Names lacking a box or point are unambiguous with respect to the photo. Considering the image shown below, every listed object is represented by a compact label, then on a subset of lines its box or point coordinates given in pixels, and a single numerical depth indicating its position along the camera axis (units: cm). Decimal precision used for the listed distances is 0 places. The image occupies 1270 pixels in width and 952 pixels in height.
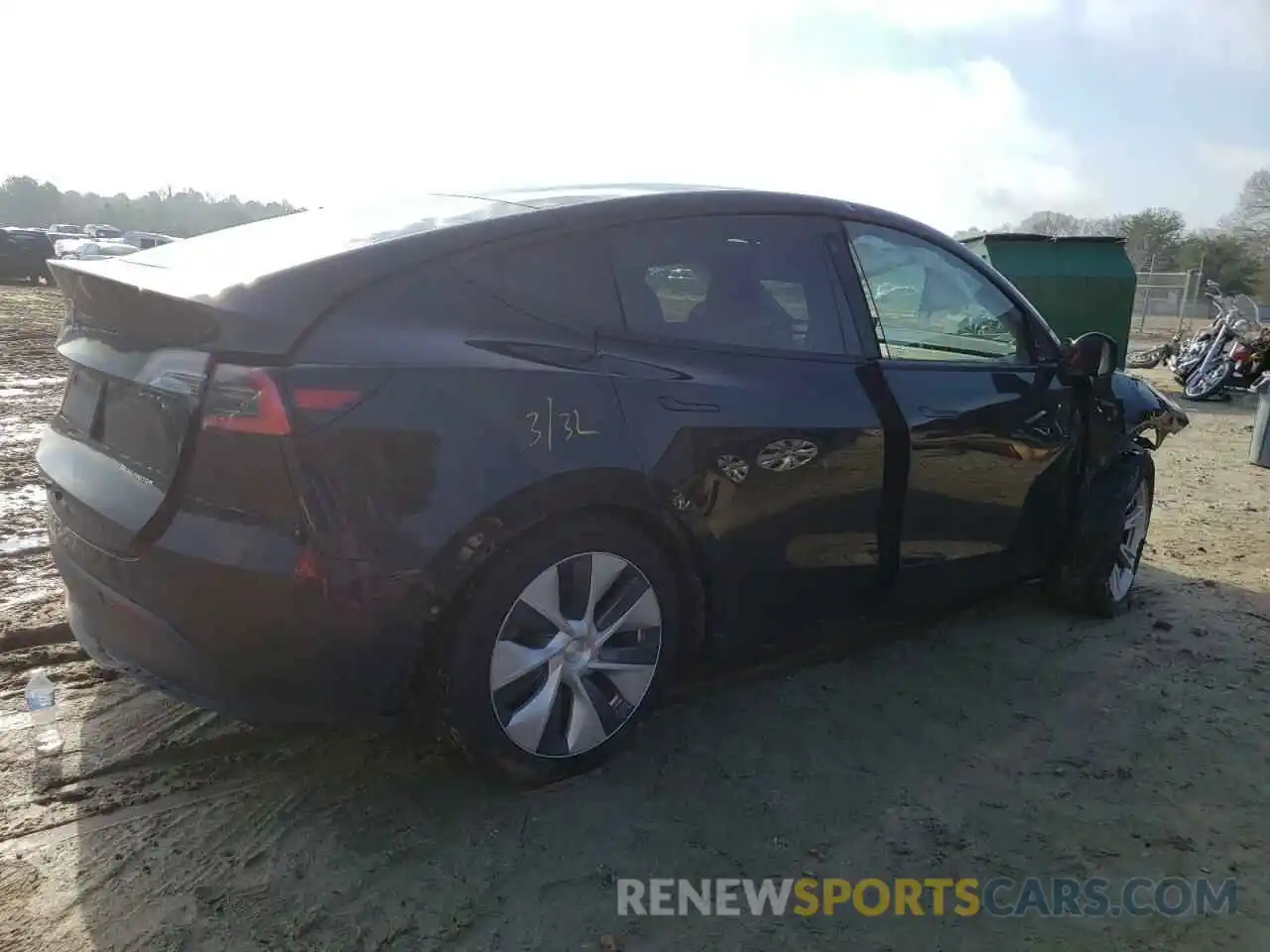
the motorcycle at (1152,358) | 1783
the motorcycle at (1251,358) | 1361
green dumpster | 1302
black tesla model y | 233
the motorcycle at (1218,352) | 1377
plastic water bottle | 298
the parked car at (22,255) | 2698
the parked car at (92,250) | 2733
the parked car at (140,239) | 3794
